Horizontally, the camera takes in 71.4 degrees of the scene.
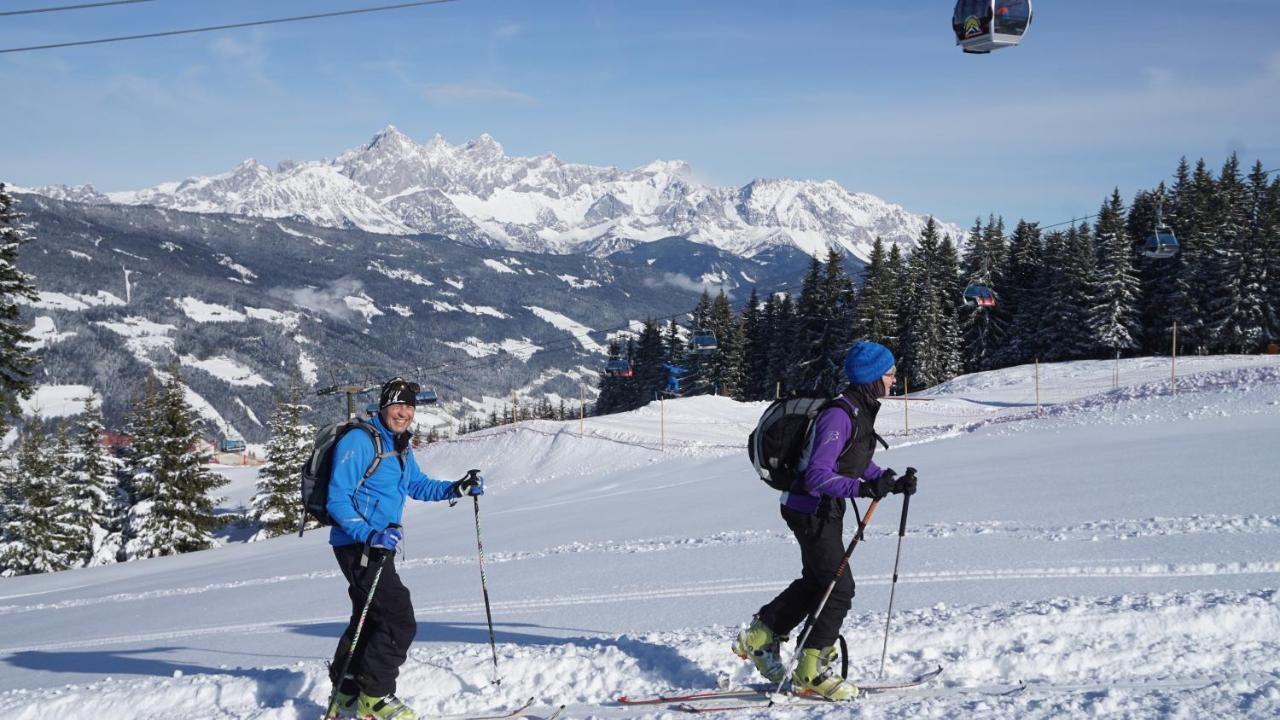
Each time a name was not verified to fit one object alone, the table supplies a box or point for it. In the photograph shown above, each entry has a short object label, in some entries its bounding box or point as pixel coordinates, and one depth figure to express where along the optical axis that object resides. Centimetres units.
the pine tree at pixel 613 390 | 7144
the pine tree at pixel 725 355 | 6038
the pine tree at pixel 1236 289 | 4622
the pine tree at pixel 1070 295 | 5141
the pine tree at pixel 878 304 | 5022
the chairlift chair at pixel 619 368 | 5878
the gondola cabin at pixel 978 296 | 4594
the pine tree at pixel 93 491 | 3581
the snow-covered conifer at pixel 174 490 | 3412
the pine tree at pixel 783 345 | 5797
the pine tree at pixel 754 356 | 6431
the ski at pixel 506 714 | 535
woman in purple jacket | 497
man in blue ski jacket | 527
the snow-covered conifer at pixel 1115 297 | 4972
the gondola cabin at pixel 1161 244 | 3447
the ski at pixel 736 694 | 529
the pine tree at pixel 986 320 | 5838
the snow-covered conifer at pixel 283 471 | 3788
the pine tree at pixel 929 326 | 5316
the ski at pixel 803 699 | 518
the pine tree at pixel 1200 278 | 4788
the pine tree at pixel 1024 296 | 5584
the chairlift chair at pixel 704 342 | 5156
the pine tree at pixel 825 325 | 5328
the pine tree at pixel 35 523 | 3362
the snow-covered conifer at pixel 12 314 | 2180
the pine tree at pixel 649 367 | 6575
